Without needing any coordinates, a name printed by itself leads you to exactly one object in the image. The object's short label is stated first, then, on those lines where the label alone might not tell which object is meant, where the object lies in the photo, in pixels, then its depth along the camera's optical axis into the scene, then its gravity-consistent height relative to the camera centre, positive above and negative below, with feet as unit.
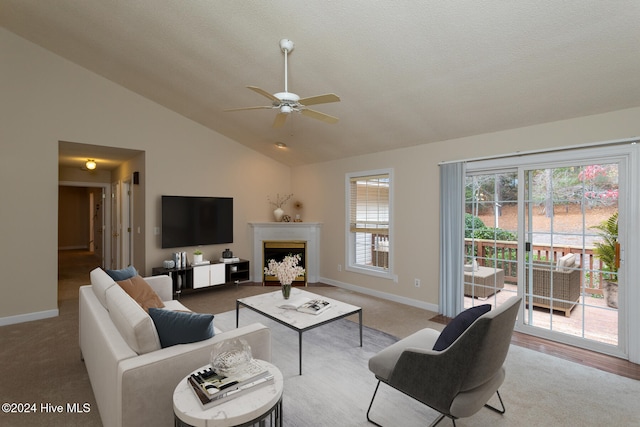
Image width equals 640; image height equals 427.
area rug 7.20 -4.66
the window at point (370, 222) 17.25 -0.48
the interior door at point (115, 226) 21.80 -0.83
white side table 4.66 -2.99
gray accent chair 5.67 -3.00
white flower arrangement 11.41 -2.06
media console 16.76 -3.39
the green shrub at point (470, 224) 13.60 -0.46
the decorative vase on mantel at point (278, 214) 21.58 +0.01
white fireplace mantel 20.72 -1.46
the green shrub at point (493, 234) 12.71 -0.87
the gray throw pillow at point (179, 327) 6.30 -2.25
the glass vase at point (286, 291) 11.70 -2.85
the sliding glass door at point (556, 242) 10.48 -1.10
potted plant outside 10.39 -1.41
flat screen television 17.46 -0.35
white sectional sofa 5.38 -2.74
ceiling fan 8.31 +3.06
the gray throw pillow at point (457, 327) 6.36 -2.31
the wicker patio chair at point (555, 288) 11.15 -2.75
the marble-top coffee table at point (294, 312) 9.50 -3.25
